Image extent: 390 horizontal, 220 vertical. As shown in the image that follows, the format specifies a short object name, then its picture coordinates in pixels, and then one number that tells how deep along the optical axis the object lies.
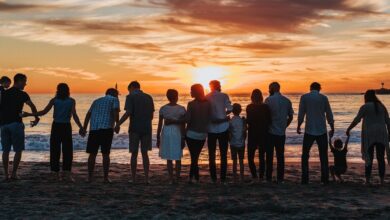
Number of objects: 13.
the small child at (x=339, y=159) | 10.35
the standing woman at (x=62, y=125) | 9.70
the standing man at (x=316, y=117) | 9.95
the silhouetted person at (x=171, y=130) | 9.77
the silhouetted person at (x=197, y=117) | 9.76
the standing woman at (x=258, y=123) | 10.10
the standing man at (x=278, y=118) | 10.11
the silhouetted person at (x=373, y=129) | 9.94
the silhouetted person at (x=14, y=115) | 9.69
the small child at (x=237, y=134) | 10.17
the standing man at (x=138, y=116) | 9.73
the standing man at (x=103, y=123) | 9.74
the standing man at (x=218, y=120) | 9.88
